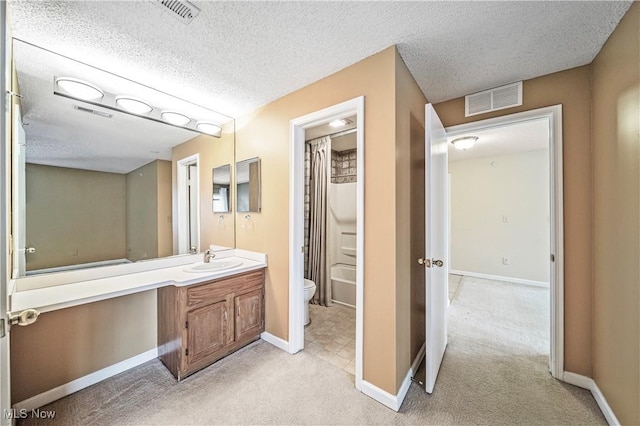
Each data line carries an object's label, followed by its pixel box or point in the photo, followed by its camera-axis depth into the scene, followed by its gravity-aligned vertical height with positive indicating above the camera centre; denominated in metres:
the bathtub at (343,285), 3.28 -1.02
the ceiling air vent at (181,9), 1.24 +1.09
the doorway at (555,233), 1.84 -0.17
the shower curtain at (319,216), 3.33 -0.05
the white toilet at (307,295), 2.67 -0.94
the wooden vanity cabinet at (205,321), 1.80 -0.90
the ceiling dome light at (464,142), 3.21 +0.96
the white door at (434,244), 1.65 -0.24
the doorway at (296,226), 2.14 -0.13
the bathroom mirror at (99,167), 1.56 +0.37
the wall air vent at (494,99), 1.99 +0.98
